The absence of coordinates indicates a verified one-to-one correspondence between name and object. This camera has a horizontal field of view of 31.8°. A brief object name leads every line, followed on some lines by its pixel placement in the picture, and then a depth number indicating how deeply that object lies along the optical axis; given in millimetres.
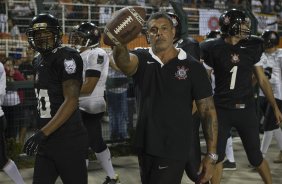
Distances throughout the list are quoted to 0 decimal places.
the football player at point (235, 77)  4914
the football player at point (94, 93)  5629
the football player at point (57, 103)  3574
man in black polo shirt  3264
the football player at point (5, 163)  5053
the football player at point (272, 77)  6875
